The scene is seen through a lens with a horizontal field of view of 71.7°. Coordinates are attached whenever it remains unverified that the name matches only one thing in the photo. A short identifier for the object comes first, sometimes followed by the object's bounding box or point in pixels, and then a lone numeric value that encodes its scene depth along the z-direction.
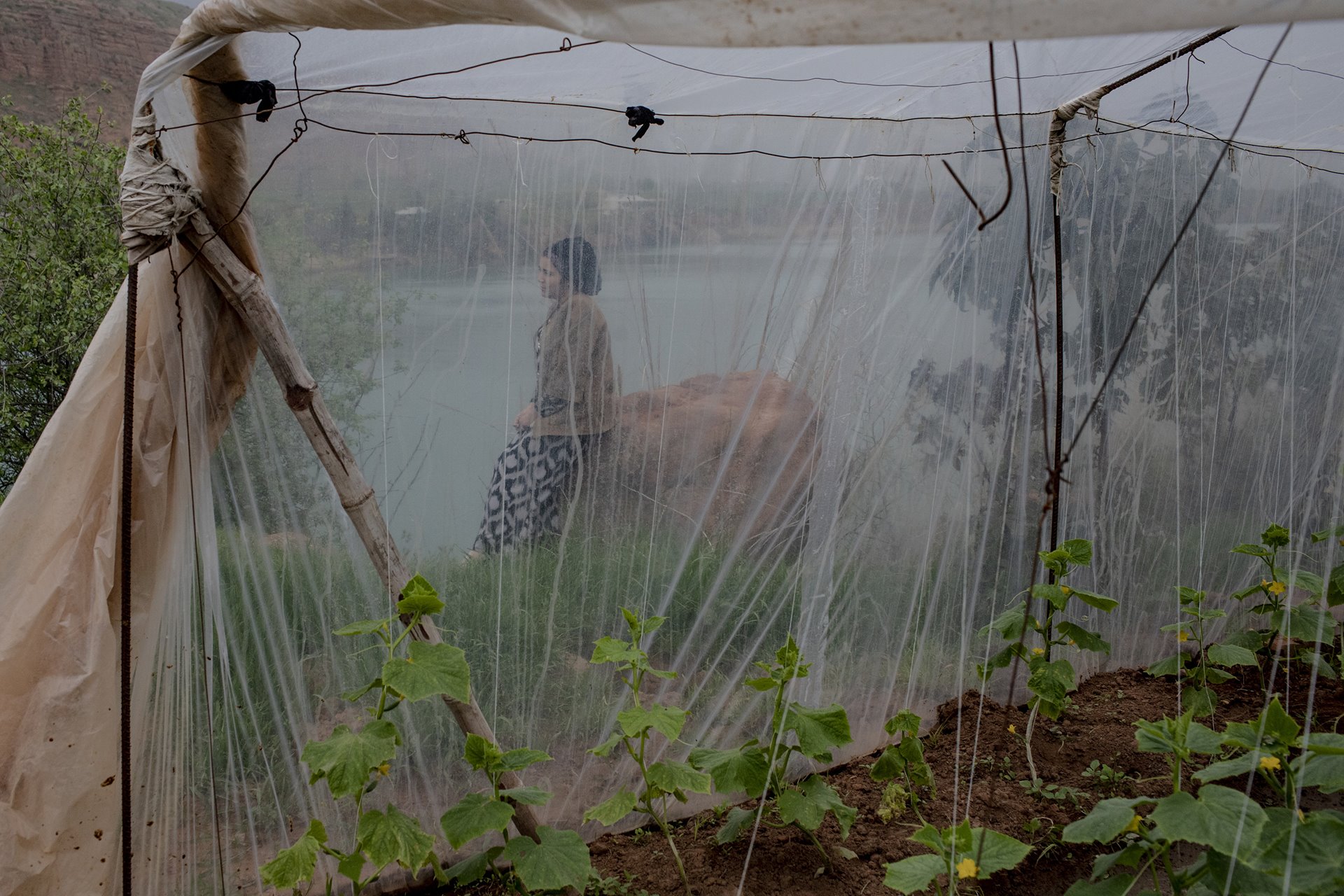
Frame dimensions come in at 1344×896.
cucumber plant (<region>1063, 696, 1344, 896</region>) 1.43
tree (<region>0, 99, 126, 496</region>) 4.16
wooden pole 2.00
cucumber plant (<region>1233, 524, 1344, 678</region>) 2.67
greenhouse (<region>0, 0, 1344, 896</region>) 1.92
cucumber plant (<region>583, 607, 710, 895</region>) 2.09
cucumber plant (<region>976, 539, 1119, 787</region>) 2.67
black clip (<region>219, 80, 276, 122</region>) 1.97
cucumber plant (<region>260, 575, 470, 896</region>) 1.78
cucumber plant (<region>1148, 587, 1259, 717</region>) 2.70
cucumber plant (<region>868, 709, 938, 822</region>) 2.50
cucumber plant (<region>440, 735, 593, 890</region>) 1.95
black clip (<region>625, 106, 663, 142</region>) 2.45
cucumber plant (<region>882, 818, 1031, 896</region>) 1.72
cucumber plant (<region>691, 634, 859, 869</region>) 2.26
